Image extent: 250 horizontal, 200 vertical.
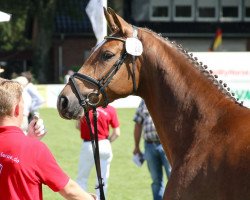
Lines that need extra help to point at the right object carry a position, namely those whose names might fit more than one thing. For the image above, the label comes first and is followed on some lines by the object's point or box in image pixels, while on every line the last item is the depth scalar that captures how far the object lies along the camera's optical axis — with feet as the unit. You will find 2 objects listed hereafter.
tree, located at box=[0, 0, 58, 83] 159.74
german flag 162.45
